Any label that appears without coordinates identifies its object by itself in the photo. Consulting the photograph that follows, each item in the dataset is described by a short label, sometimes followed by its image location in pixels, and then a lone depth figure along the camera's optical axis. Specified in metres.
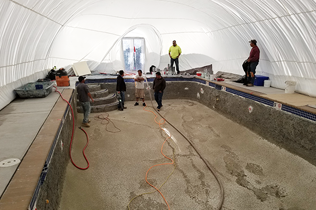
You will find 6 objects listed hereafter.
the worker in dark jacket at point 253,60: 7.27
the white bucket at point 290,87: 6.70
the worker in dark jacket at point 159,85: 8.77
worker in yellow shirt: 11.05
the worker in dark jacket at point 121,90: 8.58
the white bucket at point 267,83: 7.79
